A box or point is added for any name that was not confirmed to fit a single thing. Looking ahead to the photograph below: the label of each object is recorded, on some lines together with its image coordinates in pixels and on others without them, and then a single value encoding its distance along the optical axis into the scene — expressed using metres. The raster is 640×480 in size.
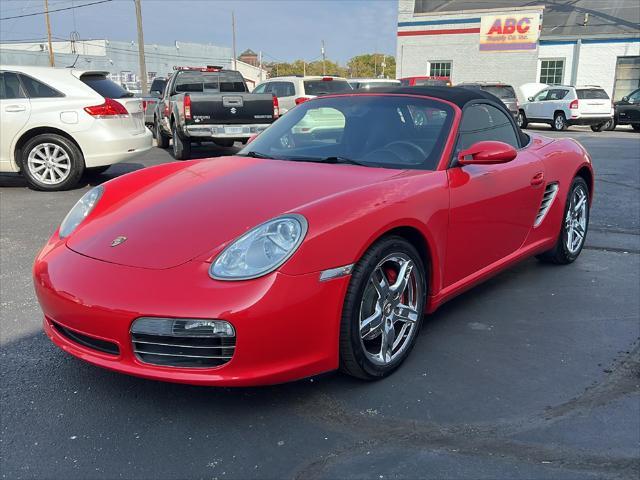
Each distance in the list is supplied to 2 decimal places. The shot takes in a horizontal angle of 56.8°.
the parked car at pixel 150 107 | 16.03
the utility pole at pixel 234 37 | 68.88
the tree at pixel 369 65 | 104.46
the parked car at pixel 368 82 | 16.33
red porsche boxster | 2.43
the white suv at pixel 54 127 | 7.70
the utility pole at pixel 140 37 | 24.64
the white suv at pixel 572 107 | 19.84
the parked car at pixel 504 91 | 19.97
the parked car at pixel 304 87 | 13.90
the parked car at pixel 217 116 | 10.43
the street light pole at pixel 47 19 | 47.94
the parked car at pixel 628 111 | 19.70
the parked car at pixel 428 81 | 18.20
